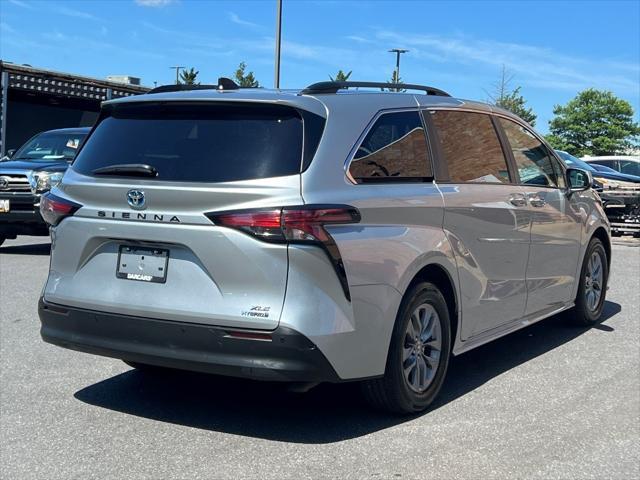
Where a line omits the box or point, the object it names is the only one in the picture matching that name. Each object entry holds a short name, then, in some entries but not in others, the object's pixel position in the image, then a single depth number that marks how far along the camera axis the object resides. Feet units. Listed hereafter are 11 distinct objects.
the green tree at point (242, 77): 183.01
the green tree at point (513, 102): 138.92
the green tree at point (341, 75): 174.04
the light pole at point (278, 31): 79.61
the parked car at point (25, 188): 37.99
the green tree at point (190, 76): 201.08
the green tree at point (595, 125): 274.36
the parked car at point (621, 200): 54.39
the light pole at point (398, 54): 193.90
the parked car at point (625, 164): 82.47
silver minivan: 12.90
